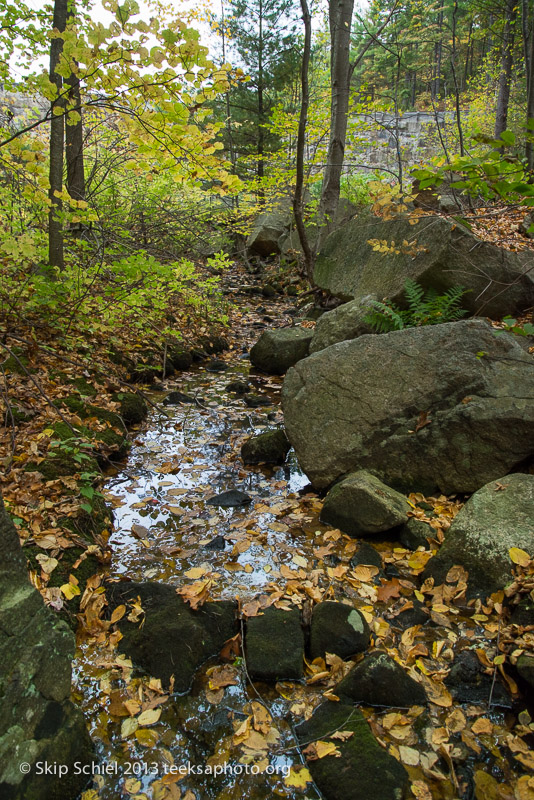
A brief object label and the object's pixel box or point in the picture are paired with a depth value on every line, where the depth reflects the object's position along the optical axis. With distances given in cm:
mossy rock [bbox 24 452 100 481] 400
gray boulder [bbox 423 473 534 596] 306
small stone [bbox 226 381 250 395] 739
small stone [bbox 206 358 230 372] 867
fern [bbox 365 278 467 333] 570
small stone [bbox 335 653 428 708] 249
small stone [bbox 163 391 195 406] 683
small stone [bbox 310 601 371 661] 281
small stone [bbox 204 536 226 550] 383
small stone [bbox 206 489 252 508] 446
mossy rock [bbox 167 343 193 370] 840
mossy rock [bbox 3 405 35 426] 463
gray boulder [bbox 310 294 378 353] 657
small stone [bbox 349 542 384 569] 361
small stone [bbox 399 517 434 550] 369
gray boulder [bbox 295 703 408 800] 205
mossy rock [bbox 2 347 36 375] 553
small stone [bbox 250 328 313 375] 812
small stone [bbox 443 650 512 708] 249
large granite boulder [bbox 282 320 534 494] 402
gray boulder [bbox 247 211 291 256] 1688
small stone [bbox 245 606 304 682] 269
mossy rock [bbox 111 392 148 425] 597
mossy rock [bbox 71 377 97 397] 584
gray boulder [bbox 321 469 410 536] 377
